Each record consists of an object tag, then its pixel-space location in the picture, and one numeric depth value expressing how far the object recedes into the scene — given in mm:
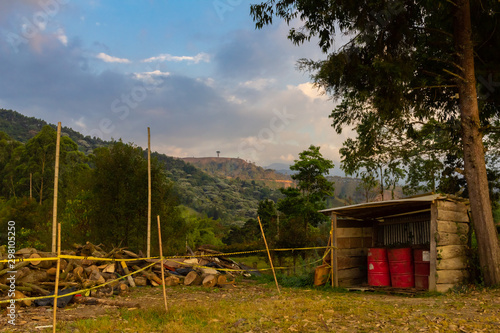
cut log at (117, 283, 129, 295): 11833
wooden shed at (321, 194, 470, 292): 10461
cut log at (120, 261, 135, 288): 13312
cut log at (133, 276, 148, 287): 13719
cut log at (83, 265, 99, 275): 12559
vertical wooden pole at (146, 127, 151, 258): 19227
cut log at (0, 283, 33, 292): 10203
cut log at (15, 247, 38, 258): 12023
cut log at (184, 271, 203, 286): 14114
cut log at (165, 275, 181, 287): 13964
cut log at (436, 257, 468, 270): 10415
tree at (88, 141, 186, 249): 25797
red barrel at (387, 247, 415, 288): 11188
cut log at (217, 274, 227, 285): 14125
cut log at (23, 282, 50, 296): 10430
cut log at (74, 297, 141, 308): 9338
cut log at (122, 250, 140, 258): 15521
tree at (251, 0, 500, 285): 11375
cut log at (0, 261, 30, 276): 10578
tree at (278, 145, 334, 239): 36188
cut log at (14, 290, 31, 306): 9305
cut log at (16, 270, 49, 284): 10935
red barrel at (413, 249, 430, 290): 10703
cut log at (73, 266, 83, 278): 12084
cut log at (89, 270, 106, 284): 11906
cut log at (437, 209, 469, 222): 10641
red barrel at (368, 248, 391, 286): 11703
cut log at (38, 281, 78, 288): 11141
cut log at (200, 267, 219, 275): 15055
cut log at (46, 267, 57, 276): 11734
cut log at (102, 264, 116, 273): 13617
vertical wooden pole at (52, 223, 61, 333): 5938
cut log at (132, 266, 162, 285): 14102
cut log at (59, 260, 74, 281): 11662
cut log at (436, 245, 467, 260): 10438
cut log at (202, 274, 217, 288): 13875
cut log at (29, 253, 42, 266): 11641
